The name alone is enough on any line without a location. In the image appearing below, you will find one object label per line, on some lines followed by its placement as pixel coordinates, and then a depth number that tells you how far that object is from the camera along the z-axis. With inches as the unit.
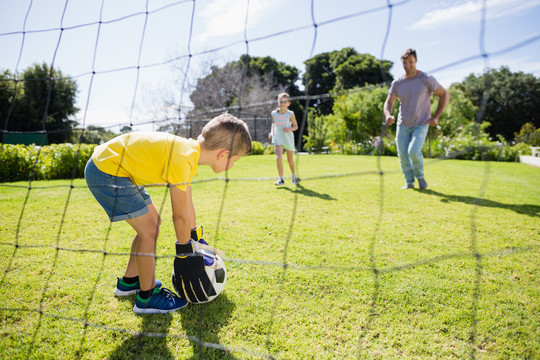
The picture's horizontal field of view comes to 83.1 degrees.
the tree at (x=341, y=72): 881.5
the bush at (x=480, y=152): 435.2
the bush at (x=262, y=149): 507.5
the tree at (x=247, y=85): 701.3
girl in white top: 190.4
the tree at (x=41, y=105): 640.4
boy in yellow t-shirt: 65.3
